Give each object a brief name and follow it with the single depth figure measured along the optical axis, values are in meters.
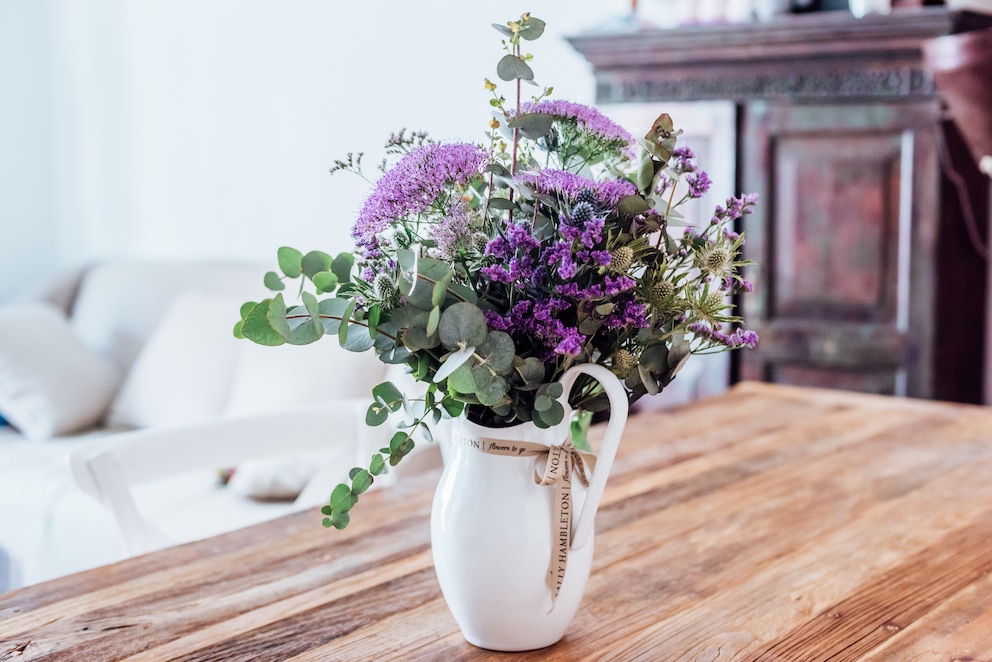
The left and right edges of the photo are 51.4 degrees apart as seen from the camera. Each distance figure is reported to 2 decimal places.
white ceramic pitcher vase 0.80
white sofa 2.21
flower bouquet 0.74
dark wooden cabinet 2.59
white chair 1.44
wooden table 0.86
